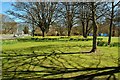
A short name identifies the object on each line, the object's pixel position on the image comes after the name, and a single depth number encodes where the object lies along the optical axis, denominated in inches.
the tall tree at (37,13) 562.3
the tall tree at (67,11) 268.0
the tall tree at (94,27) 191.0
